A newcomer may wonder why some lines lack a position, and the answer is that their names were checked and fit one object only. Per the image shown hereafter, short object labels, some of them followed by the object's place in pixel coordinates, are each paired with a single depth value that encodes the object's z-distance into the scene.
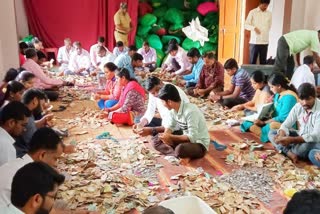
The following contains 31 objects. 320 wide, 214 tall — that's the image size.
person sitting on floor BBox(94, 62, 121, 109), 5.32
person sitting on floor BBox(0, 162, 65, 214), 1.76
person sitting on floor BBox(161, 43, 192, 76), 7.61
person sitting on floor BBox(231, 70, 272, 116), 4.68
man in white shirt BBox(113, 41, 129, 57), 8.02
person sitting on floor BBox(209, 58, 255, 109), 5.50
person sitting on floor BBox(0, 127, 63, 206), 2.46
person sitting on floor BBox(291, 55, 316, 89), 5.10
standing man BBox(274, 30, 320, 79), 5.71
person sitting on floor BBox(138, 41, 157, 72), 8.41
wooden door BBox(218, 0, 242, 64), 8.37
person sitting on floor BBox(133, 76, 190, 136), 4.20
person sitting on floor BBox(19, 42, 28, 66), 6.75
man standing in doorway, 6.94
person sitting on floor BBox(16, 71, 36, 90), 4.71
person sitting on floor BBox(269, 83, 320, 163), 3.52
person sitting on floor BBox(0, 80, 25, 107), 3.90
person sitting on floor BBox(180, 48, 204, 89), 6.75
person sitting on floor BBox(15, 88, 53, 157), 3.30
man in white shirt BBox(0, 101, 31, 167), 2.87
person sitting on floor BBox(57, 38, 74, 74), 8.53
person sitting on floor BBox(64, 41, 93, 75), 8.11
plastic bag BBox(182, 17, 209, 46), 9.38
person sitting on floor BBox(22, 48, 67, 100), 5.88
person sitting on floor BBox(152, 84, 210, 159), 3.65
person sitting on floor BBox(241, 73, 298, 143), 4.12
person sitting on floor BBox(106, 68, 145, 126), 4.84
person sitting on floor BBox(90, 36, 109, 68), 8.22
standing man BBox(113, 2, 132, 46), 9.14
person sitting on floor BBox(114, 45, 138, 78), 6.66
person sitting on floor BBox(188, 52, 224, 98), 6.06
